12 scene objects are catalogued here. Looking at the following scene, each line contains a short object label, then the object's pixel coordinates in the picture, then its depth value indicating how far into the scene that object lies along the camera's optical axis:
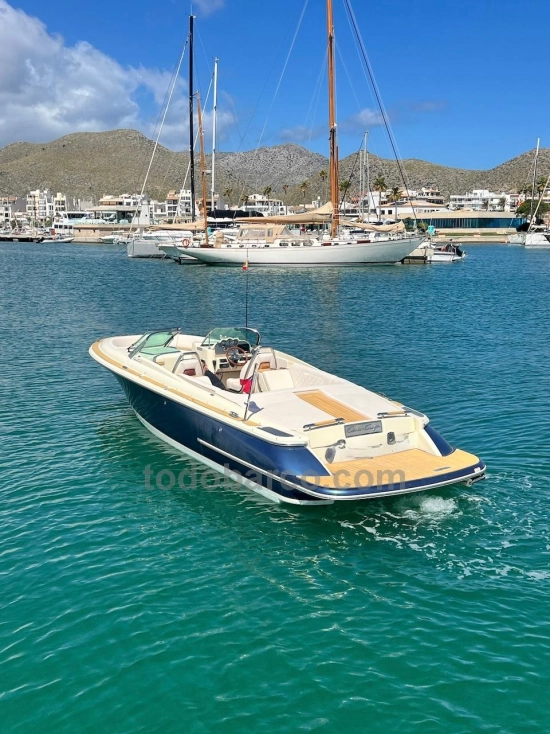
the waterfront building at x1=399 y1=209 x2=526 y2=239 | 172.25
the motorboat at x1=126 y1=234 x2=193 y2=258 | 100.31
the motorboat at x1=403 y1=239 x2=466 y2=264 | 84.62
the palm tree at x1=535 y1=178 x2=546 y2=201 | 183.70
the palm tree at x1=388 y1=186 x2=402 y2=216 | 173.68
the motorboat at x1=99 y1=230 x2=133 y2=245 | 145.34
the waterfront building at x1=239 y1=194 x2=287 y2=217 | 179.35
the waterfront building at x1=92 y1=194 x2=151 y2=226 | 170.70
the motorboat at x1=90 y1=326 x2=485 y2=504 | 11.14
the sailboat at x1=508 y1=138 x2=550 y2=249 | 122.98
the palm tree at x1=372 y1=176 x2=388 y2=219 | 195.84
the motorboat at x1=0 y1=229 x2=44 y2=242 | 158.00
